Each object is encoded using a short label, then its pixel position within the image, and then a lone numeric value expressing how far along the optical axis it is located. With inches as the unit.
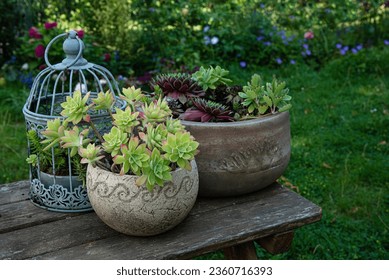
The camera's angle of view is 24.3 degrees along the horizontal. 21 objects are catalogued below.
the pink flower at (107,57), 150.1
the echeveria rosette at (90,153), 63.5
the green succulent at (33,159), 69.3
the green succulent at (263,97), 70.3
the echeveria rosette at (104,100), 65.1
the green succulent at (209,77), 73.8
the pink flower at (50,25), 148.8
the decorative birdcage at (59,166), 68.9
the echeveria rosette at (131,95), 66.8
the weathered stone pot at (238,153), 68.0
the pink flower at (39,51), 142.6
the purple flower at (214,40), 165.3
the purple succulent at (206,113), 69.1
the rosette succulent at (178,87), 72.1
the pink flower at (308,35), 224.7
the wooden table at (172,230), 63.8
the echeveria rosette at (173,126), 64.0
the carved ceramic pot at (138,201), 62.8
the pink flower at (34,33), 150.1
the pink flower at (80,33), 141.3
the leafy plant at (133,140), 61.7
